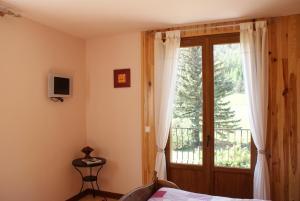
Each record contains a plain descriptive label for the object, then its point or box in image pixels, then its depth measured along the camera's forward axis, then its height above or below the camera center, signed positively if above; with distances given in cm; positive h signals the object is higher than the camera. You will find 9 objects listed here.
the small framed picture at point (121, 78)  384 +42
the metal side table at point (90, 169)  355 -104
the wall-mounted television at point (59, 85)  335 +28
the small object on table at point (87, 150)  377 -69
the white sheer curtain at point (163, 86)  349 +27
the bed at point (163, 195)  216 -82
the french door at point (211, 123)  331 -26
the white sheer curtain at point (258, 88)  307 +20
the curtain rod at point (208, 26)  326 +107
